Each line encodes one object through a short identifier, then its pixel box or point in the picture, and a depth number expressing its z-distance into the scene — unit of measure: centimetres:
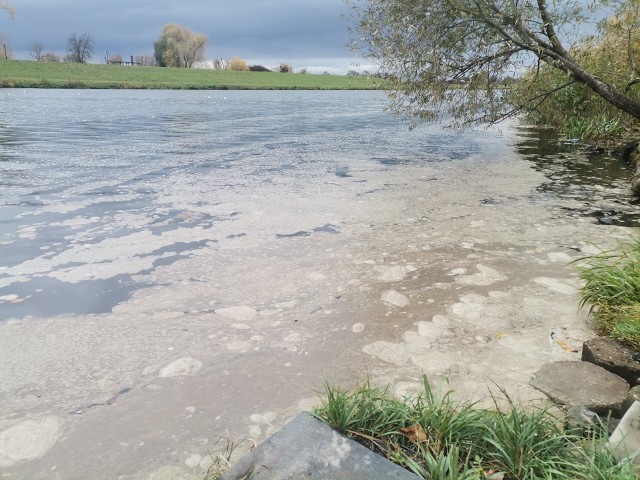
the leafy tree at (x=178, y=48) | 10500
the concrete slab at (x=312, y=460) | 192
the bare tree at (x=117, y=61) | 10309
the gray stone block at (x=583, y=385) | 274
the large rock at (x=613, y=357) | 300
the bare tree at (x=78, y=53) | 10200
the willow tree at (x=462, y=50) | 786
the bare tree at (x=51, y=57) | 10931
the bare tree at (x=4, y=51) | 9341
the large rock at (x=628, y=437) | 211
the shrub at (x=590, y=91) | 915
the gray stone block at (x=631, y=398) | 254
